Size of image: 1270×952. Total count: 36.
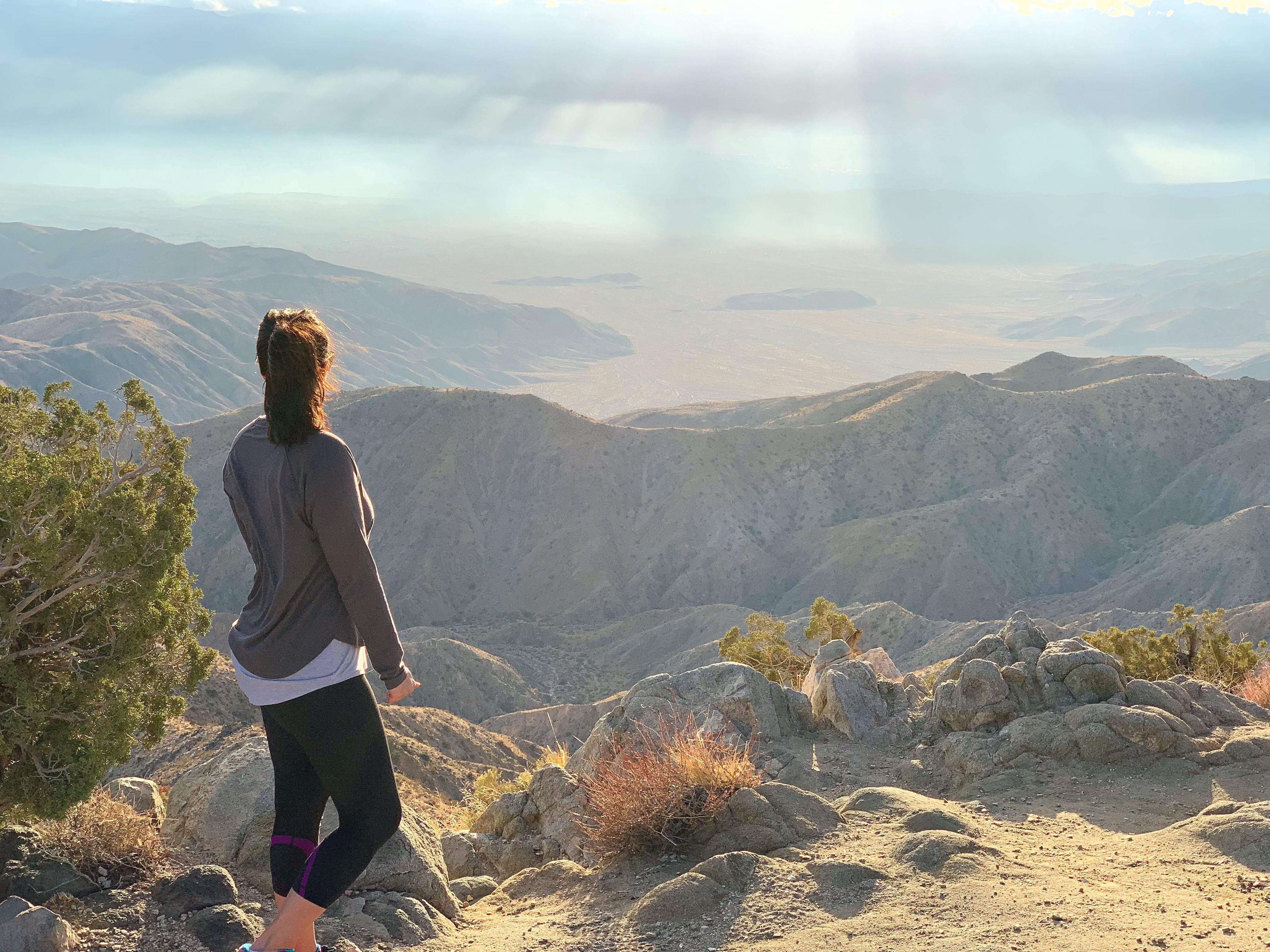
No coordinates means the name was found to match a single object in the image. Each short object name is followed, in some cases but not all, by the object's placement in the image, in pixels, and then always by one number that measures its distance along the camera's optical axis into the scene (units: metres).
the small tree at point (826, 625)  17.86
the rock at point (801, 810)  6.07
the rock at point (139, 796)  6.65
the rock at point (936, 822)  6.11
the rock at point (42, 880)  4.98
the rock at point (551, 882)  6.13
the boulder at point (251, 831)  5.93
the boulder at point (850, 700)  9.58
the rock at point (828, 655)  11.68
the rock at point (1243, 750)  7.82
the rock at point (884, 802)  6.52
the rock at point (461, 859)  7.84
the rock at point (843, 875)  5.27
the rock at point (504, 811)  8.64
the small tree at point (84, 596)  5.25
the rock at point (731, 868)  5.32
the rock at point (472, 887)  6.60
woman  3.37
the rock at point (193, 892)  5.03
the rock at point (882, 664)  12.48
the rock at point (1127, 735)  8.09
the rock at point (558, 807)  7.73
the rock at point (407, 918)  5.26
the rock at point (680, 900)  5.07
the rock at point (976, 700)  9.18
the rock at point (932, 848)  5.46
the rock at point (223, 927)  4.75
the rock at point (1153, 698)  8.72
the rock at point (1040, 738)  8.31
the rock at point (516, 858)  7.91
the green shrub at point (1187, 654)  12.50
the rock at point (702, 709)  8.62
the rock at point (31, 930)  4.37
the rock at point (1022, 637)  10.31
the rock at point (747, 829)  5.90
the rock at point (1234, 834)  5.69
